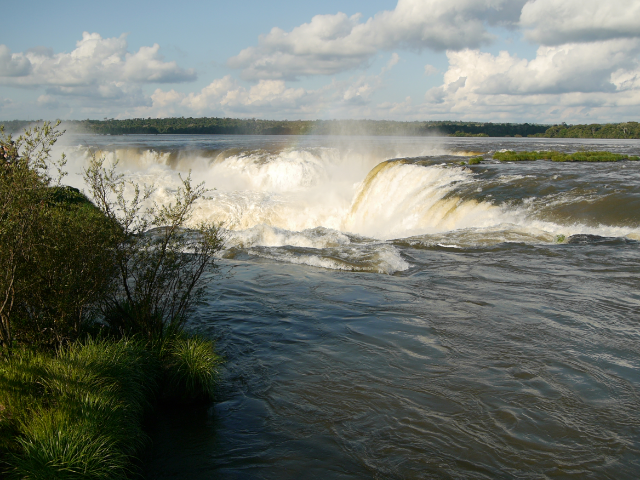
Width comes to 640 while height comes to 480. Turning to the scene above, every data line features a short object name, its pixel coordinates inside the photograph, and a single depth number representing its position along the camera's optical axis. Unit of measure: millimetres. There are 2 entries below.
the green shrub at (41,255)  4773
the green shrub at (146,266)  6062
